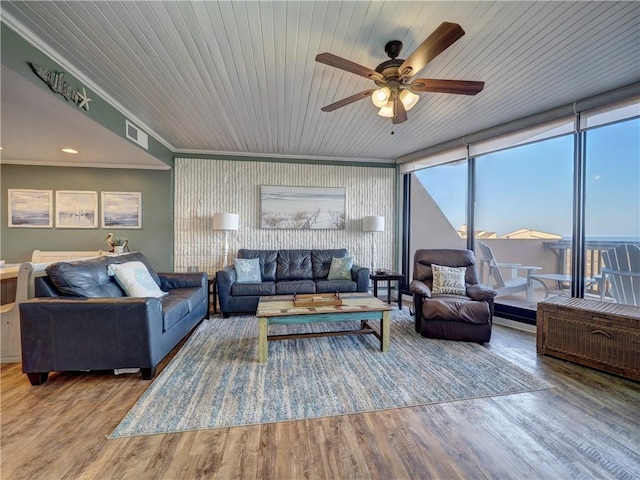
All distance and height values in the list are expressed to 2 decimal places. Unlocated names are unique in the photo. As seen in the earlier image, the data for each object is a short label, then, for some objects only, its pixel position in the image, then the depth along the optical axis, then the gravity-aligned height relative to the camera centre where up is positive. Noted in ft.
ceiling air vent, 10.46 +4.30
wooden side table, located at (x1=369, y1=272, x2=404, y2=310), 13.96 -2.22
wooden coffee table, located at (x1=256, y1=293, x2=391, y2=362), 7.93 -2.46
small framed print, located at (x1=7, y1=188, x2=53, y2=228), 13.53 +1.45
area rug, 5.70 -3.89
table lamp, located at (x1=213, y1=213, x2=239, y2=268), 13.79 +0.79
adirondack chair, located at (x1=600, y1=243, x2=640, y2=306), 8.75 -1.20
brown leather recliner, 9.28 -2.76
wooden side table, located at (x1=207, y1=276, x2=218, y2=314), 12.73 -2.79
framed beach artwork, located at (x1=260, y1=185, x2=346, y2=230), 15.57 +1.81
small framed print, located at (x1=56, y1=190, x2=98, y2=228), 13.84 +1.44
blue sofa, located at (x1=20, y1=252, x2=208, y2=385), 6.63 -2.45
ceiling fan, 5.43 +3.87
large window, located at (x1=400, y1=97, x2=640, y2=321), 8.98 +1.57
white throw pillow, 8.55 -1.50
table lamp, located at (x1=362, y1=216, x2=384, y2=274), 15.12 +0.77
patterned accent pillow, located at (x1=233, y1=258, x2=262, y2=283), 13.03 -1.76
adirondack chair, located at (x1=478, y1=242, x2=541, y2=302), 11.60 -1.85
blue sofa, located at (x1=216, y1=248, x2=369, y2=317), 12.22 -2.25
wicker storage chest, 7.02 -2.84
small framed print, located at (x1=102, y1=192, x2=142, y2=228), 14.21 +1.47
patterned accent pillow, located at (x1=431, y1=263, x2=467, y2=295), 10.89 -1.83
